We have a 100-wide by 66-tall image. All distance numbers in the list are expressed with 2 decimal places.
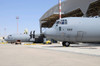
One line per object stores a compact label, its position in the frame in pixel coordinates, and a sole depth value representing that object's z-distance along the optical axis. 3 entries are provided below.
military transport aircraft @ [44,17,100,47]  13.78
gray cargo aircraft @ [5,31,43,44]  36.88
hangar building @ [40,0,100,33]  29.88
